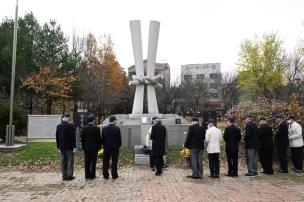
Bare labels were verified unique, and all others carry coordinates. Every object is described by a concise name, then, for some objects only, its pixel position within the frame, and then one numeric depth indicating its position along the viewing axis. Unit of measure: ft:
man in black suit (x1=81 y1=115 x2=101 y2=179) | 23.69
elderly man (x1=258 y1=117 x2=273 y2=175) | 26.68
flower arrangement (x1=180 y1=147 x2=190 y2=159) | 27.69
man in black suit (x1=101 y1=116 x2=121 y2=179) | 23.73
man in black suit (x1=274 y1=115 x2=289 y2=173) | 26.98
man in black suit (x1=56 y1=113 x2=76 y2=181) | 23.57
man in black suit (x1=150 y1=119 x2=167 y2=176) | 25.42
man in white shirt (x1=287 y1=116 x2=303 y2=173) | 27.43
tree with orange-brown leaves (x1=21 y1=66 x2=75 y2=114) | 72.76
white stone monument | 47.42
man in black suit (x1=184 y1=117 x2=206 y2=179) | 24.20
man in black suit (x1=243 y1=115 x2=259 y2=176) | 25.62
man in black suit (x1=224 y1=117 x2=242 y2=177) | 25.30
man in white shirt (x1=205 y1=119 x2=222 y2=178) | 24.71
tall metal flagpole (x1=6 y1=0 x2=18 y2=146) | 37.58
